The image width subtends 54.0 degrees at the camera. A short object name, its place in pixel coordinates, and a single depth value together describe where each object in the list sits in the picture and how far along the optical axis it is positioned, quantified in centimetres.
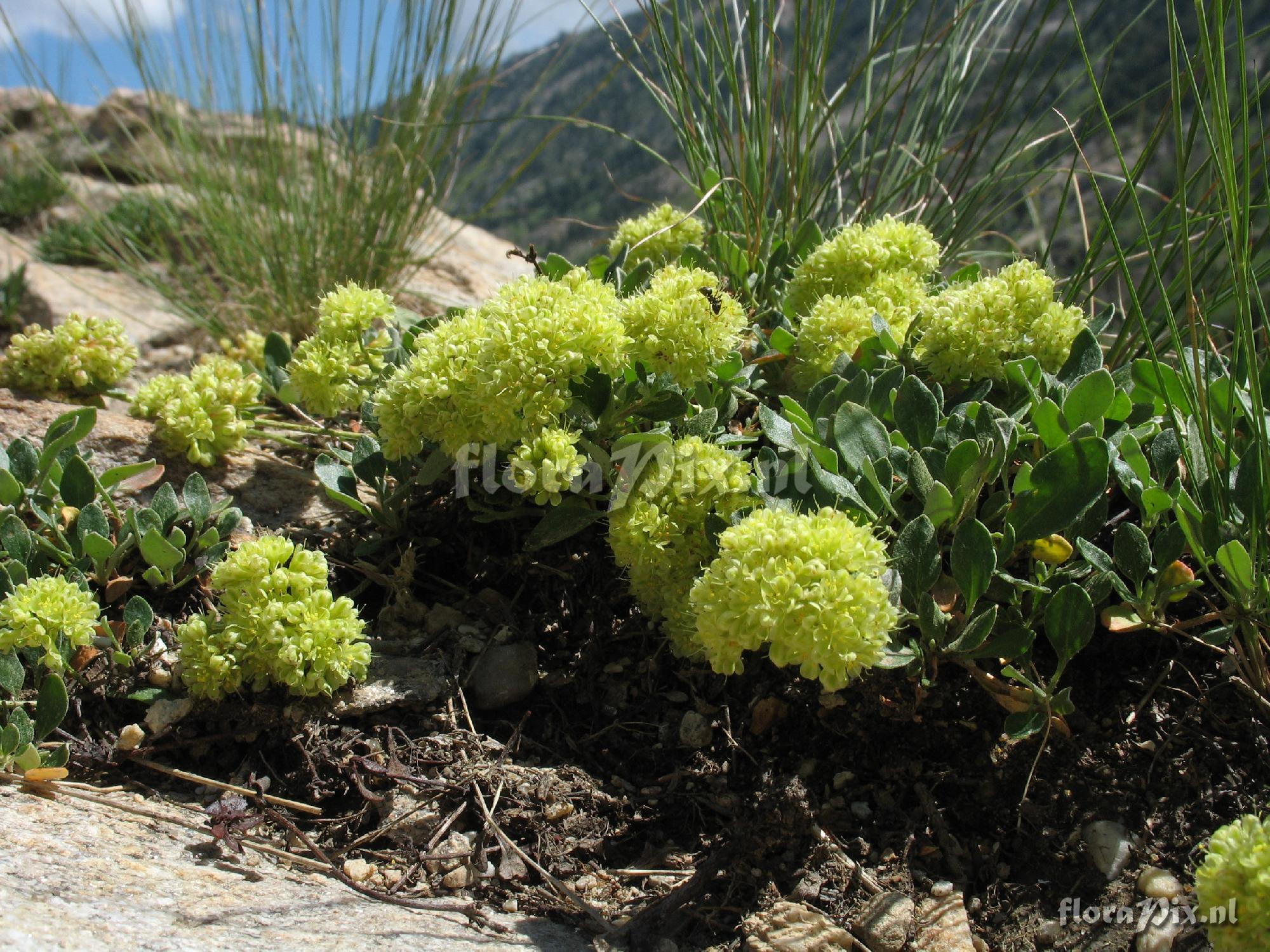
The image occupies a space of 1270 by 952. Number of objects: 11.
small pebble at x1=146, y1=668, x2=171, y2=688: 28
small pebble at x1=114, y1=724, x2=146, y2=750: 27
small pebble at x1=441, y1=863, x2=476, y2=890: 25
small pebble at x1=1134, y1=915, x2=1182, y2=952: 23
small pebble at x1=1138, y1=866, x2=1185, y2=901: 24
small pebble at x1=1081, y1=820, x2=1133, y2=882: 24
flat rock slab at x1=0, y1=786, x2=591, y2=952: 21
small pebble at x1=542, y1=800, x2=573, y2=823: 26
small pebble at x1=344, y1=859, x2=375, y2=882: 25
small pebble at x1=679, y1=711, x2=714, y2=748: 28
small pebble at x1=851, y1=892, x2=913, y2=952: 23
